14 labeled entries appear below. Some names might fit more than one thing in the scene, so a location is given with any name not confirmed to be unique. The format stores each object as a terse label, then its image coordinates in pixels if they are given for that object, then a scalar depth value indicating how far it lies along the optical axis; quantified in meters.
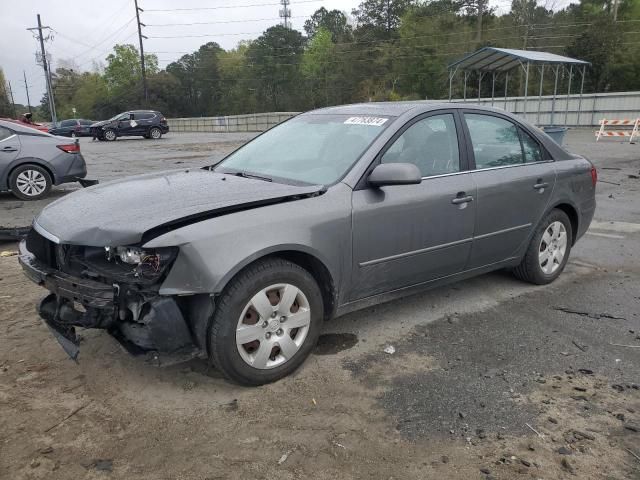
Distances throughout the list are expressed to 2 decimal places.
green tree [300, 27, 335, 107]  68.94
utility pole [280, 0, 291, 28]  89.12
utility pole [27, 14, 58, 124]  56.83
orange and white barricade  18.77
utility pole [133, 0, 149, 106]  58.04
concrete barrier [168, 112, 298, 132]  40.22
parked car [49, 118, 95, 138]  39.16
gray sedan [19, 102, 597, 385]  2.86
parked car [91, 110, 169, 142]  31.08
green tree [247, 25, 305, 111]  81.12
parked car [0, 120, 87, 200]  9.20
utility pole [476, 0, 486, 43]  51.44
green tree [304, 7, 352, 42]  86.31
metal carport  17.43
